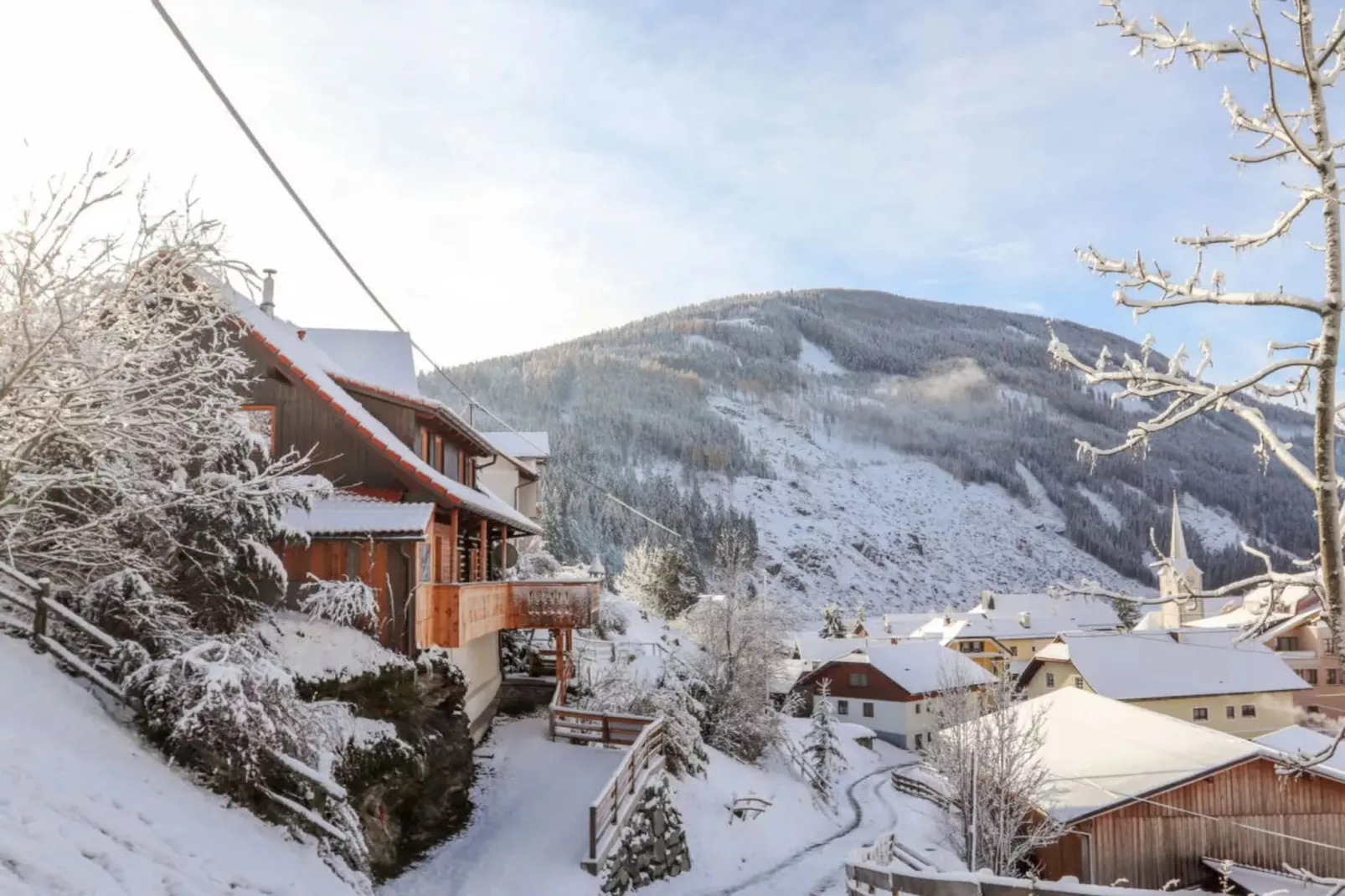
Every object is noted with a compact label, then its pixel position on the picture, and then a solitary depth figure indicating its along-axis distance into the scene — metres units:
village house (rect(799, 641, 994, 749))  61.22
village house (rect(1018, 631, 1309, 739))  52.00
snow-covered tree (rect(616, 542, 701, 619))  57.94
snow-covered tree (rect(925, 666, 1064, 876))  25.42
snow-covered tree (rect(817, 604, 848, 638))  87.56
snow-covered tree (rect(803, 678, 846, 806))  39.78
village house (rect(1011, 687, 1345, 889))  26.06
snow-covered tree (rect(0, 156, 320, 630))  11.27
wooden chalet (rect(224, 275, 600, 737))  18.27
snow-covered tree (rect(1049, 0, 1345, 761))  4.36
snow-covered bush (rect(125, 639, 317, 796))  11.55
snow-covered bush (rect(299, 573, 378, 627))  17.44
